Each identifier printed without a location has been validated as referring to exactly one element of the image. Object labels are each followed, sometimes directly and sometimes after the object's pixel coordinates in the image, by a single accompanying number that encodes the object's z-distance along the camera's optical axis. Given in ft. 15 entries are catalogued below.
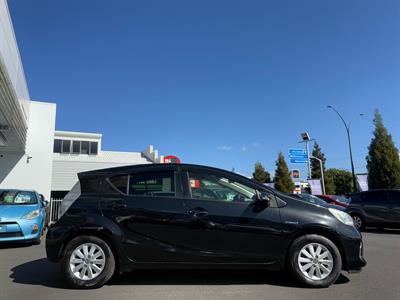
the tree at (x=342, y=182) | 243.60
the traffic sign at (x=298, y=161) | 121.70
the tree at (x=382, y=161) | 100.58
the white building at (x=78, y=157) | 93.20
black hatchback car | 17.01
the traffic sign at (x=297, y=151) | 122.21
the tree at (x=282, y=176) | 169.17
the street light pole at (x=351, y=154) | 96.24
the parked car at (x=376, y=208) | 43.27
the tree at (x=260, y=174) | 202.28
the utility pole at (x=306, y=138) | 128.26
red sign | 81.20
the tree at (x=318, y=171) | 176.55
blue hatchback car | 28.20
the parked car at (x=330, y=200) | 74.13
